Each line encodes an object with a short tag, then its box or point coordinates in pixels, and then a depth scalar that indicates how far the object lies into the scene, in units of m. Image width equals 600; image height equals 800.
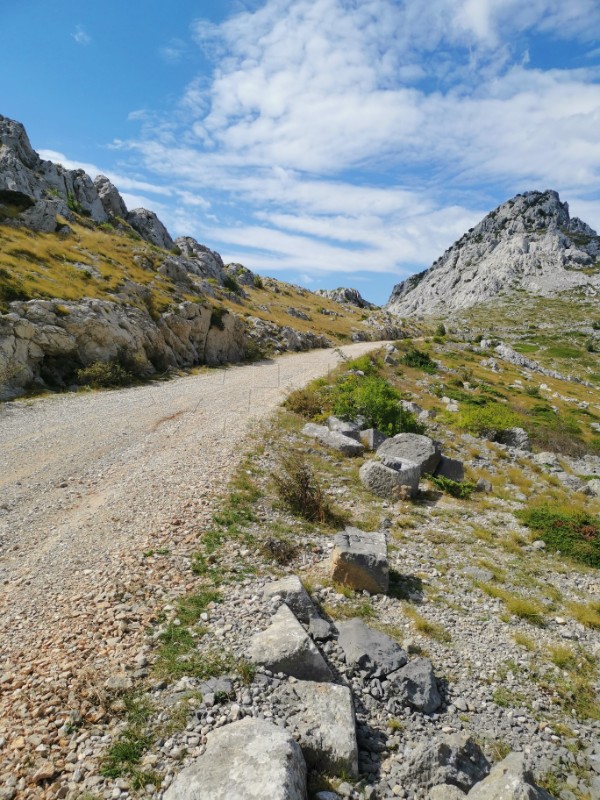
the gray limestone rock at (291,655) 7.61
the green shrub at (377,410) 24.45
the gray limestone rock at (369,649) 8.36
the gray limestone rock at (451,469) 20.06
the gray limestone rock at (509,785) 5.51
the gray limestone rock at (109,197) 104.56
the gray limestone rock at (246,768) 5.18
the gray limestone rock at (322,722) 6.34
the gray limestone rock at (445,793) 6.02
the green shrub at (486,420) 27.80
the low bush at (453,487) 18.59
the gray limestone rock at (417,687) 7.81
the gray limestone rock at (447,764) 6.37
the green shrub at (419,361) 49.97
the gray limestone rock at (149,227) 107.62
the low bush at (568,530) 14.38
